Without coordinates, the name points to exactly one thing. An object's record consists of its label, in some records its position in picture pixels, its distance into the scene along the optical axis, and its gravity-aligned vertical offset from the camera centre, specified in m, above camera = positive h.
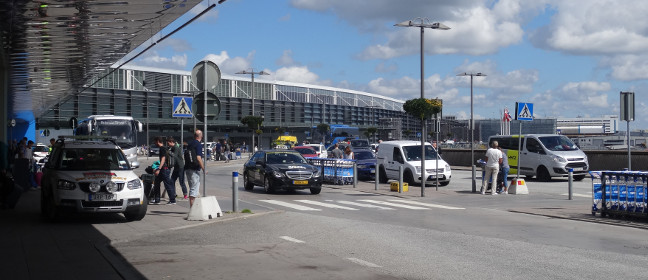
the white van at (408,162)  26.20 -0.84
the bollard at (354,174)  25.69 -1.27
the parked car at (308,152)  37.46 -0.65
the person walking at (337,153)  31.06 -0.58
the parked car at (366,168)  30.66 -1.24
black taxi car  21.79 -1.05
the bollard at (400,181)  22.62 -1.37
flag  42.45 +1.53
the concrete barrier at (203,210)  13.89 -1.45
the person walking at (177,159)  17.78 -0.52
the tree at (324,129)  91.06 +1.55
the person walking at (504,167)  22.28 -0.84
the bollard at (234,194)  14.81 -1.22
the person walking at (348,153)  29.35 -0.55
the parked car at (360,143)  54.75 -0.20
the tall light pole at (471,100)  42.88 +2.86
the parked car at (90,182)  13.12 -0.86
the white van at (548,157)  28.58 -0.68
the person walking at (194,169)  15.68 -0.71
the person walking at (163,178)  17.81 -1.02
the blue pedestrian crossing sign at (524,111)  23.84 +1.08
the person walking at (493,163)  21.88 -0.70
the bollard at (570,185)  19.95 -1.30
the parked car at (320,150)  43.91 -0.63
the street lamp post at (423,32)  21.26 +3.51
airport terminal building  80.38 +4.87
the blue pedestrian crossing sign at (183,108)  19.92 +0.93
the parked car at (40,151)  37.09 -0.78
